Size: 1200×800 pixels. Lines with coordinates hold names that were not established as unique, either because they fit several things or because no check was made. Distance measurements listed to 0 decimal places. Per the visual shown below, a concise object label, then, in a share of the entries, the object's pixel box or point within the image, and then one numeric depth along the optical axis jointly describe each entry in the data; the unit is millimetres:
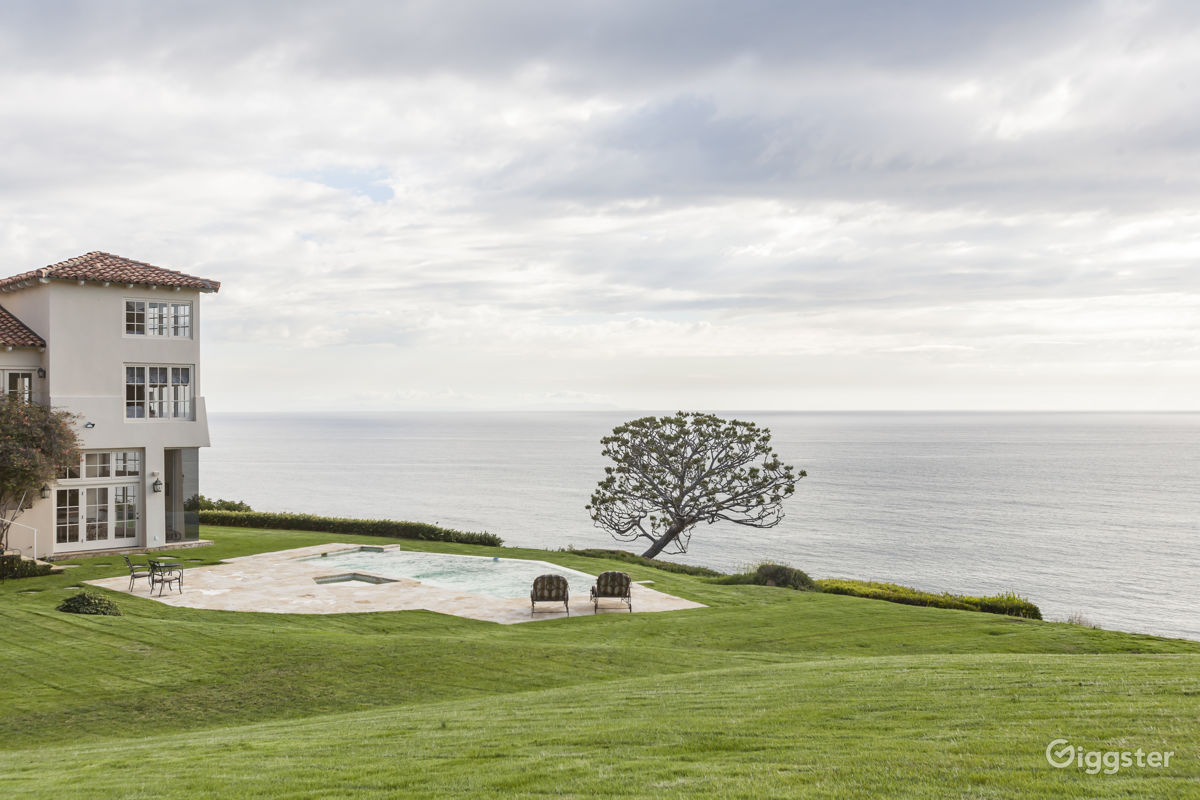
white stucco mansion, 27156
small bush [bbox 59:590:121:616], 17266
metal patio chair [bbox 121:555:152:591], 21781
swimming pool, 23016
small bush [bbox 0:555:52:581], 22781
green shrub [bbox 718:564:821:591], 24922
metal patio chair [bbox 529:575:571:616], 19500
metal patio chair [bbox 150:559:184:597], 21109
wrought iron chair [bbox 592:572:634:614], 20062
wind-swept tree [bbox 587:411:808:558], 41125
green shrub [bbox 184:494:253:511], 40031
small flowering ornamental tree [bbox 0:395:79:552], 23484
